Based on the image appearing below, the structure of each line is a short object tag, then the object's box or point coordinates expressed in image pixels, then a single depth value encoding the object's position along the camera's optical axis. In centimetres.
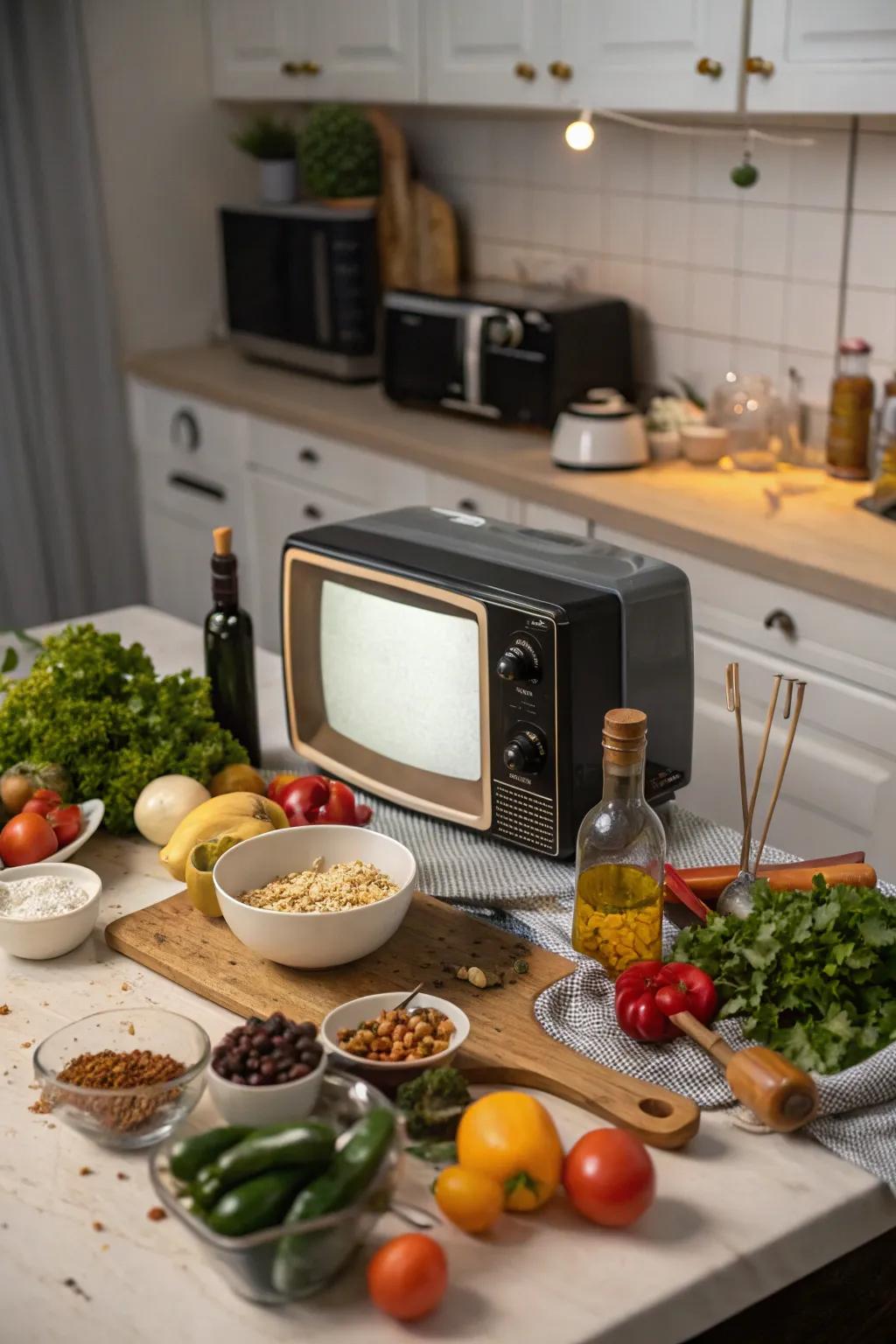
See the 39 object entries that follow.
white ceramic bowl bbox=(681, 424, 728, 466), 277
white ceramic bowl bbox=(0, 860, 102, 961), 128
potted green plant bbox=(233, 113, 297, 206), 365
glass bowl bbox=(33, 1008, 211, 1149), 103
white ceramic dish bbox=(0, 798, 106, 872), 144
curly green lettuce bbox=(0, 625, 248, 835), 153
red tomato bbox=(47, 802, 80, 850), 146
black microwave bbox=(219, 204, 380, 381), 333
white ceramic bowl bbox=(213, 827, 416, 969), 122
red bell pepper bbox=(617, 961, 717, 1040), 116
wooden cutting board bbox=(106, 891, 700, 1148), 109
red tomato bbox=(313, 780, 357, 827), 151
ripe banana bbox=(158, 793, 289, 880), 139
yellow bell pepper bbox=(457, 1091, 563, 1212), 97
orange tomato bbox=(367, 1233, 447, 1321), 88
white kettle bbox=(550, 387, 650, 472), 271
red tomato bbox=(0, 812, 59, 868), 142
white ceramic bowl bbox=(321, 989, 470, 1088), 108
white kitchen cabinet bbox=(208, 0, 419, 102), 313
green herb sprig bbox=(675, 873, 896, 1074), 113
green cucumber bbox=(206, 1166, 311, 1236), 88
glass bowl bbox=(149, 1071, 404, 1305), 87
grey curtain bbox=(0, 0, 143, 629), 341
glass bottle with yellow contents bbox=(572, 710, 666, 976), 122
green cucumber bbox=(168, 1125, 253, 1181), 92
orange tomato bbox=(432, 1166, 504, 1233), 95
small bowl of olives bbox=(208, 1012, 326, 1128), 101
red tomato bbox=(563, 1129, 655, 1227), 96
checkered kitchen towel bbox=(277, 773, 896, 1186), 109
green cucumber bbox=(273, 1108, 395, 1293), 88
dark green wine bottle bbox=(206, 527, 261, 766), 161
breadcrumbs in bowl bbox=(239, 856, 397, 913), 126
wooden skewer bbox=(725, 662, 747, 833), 125
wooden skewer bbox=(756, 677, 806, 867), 121
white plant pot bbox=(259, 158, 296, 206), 369
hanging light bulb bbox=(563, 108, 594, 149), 195
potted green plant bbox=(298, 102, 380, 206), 338
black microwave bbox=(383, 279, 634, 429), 292
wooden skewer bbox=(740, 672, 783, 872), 119
